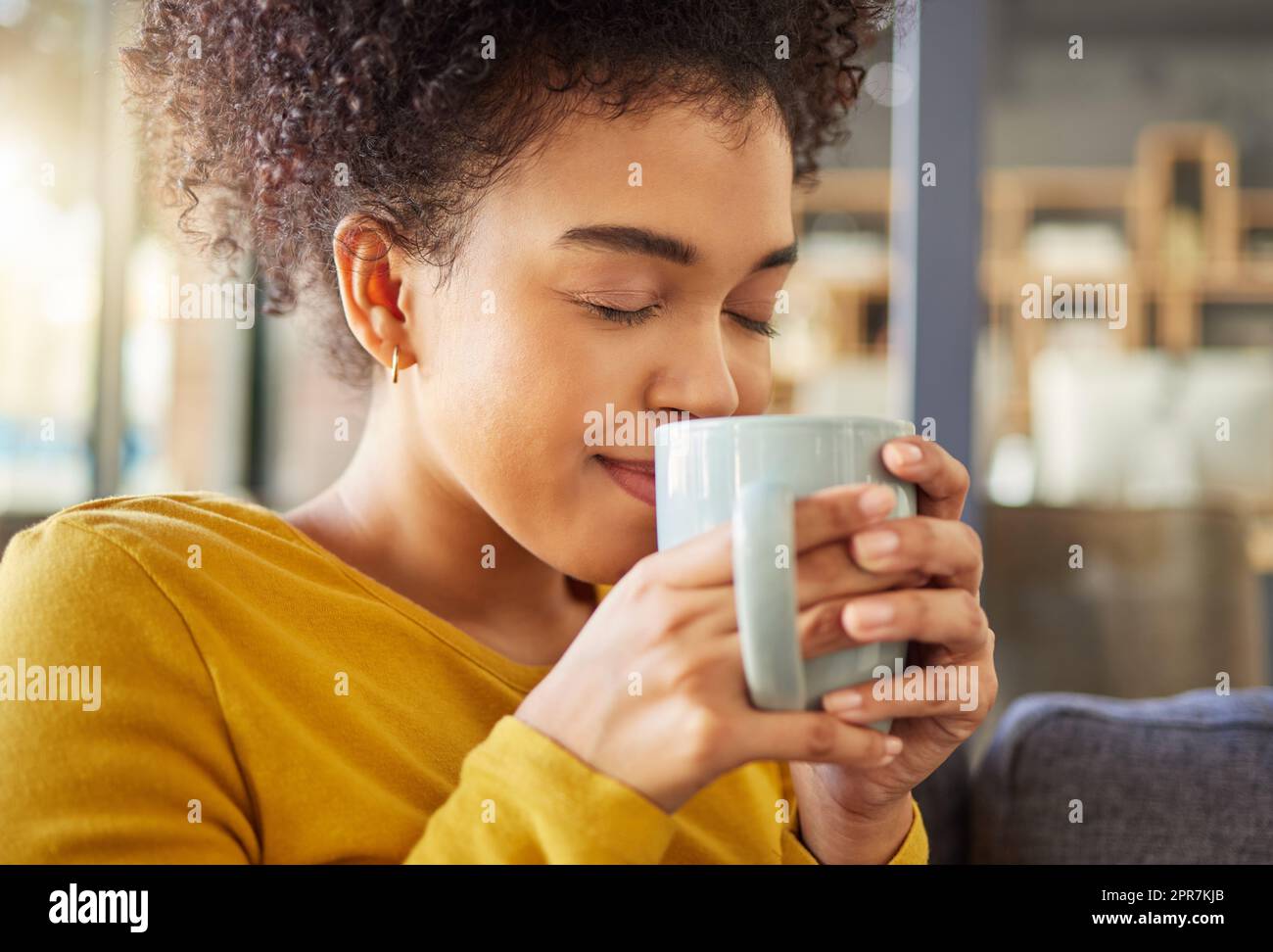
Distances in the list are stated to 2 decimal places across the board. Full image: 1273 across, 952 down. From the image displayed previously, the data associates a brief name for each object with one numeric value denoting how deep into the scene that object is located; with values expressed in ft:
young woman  1.95
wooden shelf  18.33
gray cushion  3.37
